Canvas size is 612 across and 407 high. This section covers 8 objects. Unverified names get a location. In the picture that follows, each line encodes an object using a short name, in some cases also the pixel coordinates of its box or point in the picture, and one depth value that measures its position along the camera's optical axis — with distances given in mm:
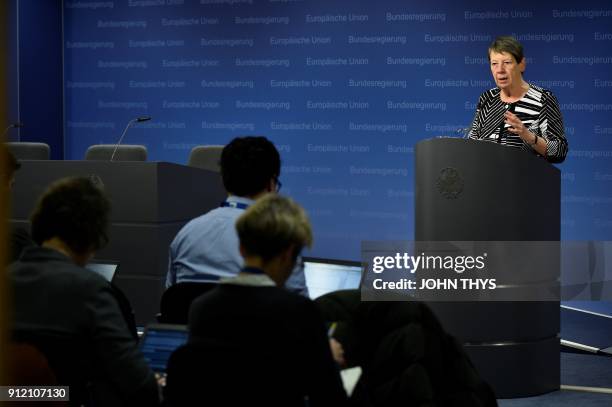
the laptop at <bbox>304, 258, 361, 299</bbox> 4605
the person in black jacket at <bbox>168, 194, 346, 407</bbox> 3146
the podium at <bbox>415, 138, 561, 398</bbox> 6922
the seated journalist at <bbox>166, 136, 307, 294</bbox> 5141
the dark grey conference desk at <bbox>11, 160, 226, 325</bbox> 8508
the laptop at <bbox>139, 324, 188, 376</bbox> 3912
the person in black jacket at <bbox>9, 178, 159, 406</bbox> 3680
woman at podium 7230
